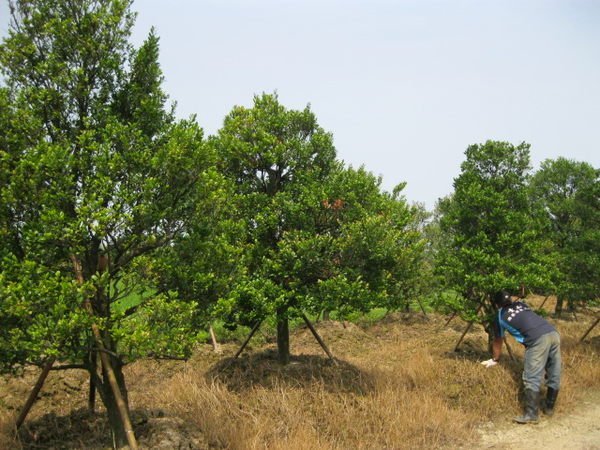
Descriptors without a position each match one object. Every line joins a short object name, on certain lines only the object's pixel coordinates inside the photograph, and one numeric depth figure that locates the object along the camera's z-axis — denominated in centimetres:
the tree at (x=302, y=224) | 984
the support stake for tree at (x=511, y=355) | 1201
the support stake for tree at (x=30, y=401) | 764
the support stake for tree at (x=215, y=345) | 1521
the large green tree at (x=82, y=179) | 606
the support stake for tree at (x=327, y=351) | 1176
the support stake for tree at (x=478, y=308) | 1240
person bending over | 945
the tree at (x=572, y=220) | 1470
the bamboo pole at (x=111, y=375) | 681
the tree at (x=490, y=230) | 1186
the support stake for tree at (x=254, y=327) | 1122
